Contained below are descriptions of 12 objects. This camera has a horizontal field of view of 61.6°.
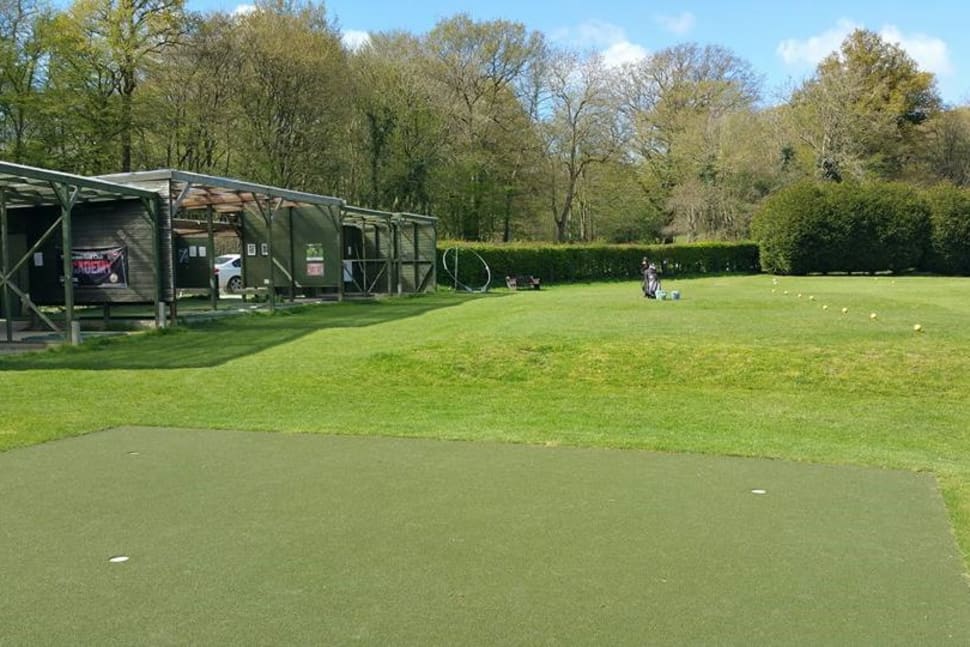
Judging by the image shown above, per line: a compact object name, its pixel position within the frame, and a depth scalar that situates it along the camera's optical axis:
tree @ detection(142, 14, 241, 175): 36.59
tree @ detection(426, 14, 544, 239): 48.19
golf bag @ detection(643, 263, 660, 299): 22.19
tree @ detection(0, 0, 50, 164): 33.91
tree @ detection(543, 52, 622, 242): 53.34
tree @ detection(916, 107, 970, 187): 59.06
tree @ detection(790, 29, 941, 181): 54.94
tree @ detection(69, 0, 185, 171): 34.56
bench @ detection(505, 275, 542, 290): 35.84
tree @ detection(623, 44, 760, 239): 53.84
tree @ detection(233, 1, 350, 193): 38.19
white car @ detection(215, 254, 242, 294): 28.84
